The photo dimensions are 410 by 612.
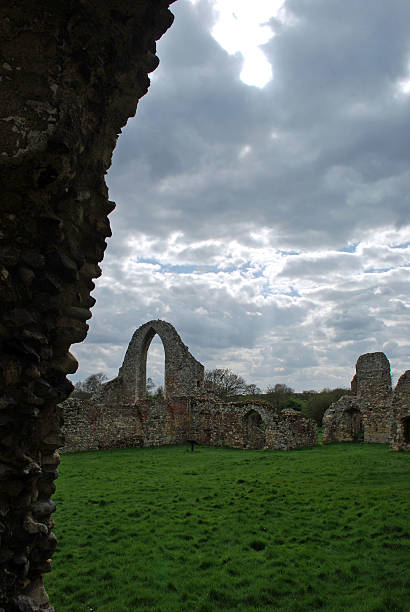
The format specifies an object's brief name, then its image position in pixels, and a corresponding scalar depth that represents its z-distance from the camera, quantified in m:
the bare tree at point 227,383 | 42.25
